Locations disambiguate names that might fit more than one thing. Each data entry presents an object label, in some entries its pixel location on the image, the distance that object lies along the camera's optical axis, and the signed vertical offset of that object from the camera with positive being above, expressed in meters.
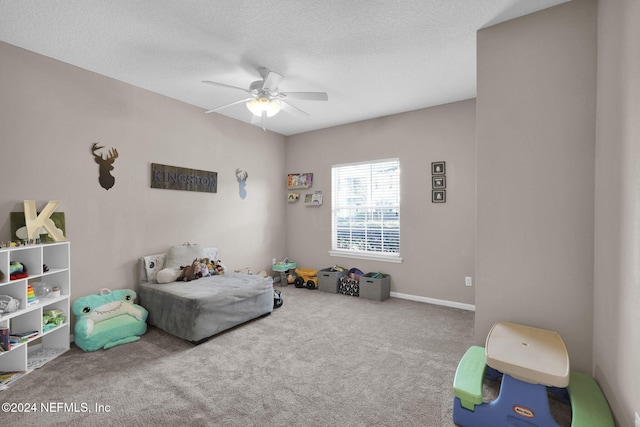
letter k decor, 2.41 -0.08
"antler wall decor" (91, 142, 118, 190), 3.01 +0.48
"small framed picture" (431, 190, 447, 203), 3.92 +0.19
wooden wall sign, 3.53 +0.42
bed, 2.80 -0.92
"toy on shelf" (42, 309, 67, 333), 2.47 -0.94
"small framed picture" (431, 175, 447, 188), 3.91 +0.39
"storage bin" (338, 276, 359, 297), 4.39 -1.17
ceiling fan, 2.80 +1.14
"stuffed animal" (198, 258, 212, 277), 3.53 -0.70
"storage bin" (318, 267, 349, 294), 4.55 -1.10
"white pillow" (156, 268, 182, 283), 3.28 -0.74
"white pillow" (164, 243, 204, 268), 3.49 -0.55
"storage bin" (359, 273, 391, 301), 4.14 -1.11
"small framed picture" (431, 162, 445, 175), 3.92 +0.57
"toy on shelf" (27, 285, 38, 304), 2.35 -0.69
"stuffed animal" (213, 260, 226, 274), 3.79 -0.75
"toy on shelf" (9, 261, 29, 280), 2.25 -0.48
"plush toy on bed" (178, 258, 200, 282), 3.37 -0.73
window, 4.39 +0.01
